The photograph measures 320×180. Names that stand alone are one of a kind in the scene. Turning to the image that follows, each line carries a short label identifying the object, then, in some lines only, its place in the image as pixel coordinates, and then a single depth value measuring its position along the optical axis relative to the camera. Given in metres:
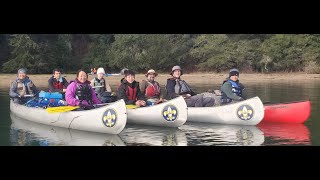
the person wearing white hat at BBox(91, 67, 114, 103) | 12.00
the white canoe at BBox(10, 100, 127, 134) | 8.86
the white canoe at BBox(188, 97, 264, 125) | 10.05
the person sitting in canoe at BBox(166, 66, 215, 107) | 10.99
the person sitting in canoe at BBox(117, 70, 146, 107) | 10.55
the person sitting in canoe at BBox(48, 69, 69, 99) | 12.49
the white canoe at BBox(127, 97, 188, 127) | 9.64
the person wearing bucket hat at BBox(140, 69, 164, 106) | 11.15
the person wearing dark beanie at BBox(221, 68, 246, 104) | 10.65
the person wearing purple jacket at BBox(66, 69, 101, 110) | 9.65
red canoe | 10.44
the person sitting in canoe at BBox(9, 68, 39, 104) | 12.30
